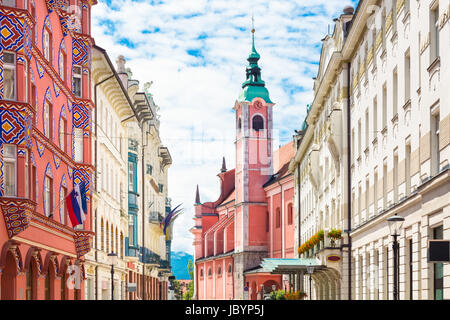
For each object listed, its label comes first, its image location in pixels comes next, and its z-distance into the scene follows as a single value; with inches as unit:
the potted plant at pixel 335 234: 1526.8
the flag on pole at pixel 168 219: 2605.1
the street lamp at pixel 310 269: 1591.9
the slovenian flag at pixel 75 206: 1123.3
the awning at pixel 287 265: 1748.3
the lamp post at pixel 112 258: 1272.4
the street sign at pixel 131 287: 1834.4
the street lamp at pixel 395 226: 799.1
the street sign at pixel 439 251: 642.2
